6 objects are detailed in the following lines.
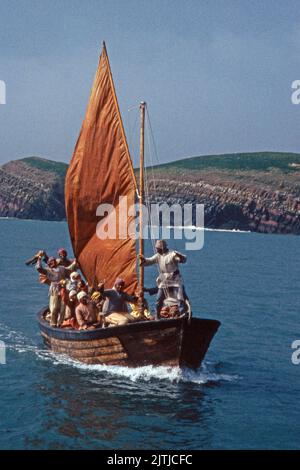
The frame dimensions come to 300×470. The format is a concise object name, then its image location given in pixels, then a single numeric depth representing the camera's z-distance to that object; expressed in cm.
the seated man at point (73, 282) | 2357
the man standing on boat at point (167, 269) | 2064
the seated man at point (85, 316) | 2212
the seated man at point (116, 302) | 2139
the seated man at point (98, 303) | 2200
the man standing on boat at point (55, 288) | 2417
